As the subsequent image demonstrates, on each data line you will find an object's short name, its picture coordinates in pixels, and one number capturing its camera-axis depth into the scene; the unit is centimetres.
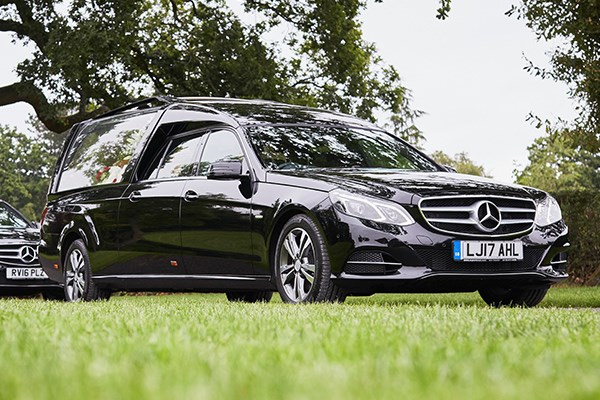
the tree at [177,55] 2350
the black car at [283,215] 839
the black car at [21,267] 1555
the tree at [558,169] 7794
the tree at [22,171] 7700
